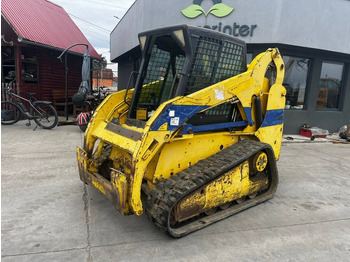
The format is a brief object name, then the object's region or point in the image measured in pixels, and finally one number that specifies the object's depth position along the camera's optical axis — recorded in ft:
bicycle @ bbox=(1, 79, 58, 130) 29.53
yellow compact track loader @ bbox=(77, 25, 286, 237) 9.61
